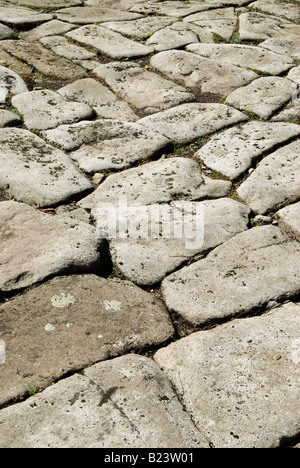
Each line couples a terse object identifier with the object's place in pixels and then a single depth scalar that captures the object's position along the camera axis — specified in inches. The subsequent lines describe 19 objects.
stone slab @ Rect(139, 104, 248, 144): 118.6
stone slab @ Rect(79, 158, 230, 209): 97.0
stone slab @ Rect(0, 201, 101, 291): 78.3
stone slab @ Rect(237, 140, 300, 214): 97.5
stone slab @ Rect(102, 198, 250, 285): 83.2
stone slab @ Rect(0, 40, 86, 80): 144.2
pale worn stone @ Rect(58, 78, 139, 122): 126.6
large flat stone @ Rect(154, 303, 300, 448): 58.7
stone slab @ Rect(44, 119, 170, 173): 108.1
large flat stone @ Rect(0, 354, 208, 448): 56.7
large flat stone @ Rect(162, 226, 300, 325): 75.8
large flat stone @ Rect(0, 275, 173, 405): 64.8
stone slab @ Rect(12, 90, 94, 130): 119.9
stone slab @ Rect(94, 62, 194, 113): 131.3
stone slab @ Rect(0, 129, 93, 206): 95.6
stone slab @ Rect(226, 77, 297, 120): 126.3
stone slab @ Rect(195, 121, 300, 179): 107.3
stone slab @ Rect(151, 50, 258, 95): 138.7
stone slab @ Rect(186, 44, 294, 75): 145.8
